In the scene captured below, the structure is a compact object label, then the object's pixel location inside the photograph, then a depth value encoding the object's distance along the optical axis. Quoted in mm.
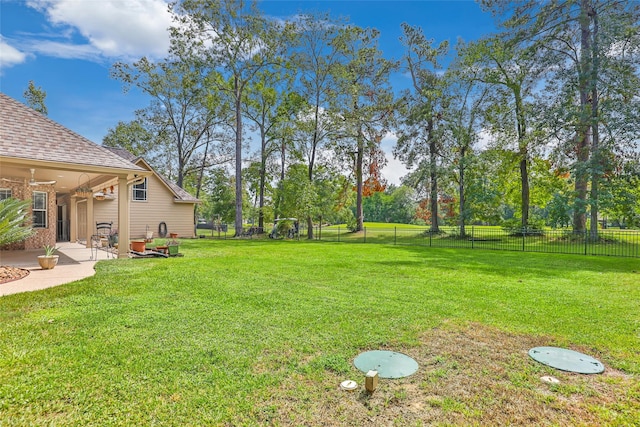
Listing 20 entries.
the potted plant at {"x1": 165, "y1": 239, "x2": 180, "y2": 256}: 10664
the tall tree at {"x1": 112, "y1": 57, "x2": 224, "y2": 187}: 24000
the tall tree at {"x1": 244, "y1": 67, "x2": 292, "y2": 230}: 21766
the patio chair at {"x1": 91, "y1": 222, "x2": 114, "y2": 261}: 10680
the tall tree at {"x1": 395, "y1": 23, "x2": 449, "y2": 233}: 21781
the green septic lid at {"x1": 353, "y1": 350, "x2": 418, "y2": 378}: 2867
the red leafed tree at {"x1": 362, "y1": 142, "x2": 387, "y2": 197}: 25678
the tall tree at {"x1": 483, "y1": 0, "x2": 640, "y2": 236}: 14609
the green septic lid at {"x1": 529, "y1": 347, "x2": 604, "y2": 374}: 2969
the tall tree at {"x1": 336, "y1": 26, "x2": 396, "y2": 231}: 21094
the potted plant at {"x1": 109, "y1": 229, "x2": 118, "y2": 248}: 10720
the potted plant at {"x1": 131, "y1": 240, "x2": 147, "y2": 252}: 10352
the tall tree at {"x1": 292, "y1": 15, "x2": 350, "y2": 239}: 20666
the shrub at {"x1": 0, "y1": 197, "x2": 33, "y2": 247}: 6355
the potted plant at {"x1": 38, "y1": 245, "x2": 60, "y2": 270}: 7703
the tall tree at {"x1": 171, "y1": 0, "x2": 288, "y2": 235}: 19047
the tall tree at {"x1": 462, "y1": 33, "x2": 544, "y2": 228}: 18156
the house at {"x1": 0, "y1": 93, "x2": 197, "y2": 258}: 8164
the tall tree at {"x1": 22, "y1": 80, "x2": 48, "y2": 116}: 27203
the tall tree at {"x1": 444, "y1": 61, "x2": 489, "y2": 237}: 20172
